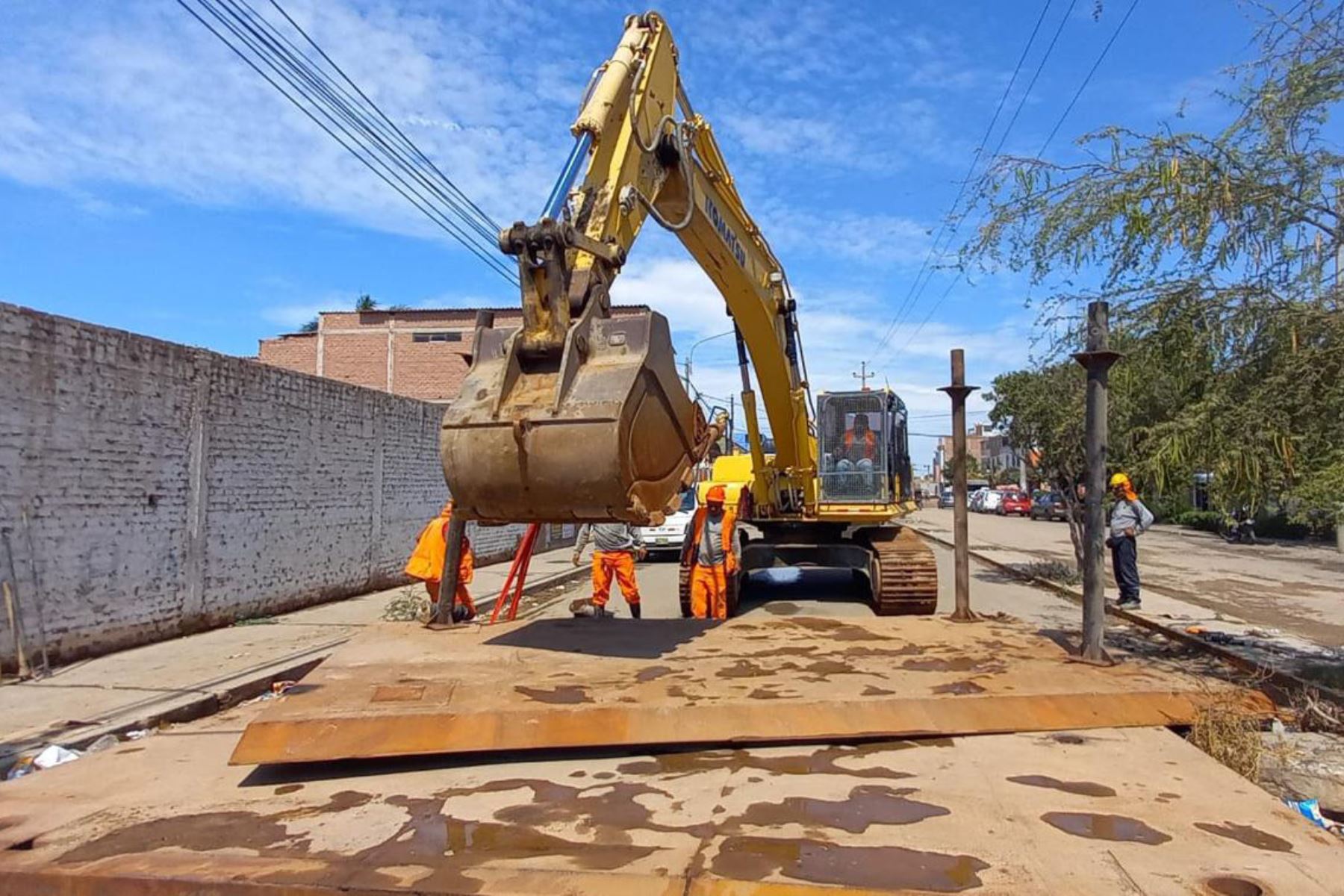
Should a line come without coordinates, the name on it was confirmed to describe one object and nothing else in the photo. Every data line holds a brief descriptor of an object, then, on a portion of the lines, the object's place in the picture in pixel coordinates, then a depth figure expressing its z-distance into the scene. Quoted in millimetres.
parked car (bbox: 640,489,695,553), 20734
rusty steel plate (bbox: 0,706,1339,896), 2850
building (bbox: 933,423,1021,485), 79562
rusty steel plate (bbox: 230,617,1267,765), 4082
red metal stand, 7441
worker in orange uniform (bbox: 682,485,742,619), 9828
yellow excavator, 4695
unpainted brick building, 40156
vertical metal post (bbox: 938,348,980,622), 6828
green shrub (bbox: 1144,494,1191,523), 37591
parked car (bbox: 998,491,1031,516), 53531
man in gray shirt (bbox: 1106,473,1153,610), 12281
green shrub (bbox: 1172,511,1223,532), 36062
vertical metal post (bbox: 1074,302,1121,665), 5375
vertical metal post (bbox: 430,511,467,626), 6496
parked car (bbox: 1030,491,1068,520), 44531
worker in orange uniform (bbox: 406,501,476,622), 8328
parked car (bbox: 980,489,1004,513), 59772
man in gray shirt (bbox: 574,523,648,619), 9672
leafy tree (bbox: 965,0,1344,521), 6074
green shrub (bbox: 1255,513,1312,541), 30906
